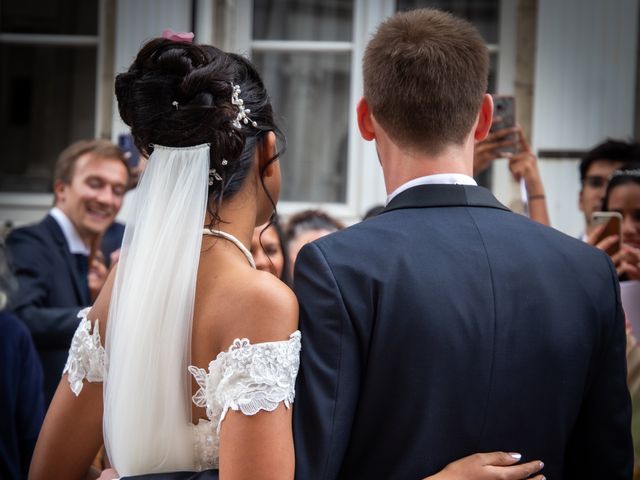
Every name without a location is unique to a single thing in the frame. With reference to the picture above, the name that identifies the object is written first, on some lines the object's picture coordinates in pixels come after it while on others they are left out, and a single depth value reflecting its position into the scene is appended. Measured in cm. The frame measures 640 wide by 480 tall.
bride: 190
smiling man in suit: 415
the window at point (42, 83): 618
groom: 184
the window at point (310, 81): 601
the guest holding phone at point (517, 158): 371
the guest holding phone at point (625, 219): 337
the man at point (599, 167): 445
